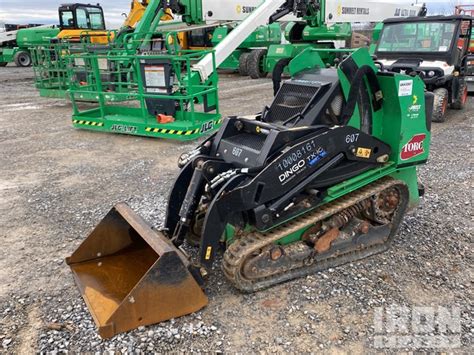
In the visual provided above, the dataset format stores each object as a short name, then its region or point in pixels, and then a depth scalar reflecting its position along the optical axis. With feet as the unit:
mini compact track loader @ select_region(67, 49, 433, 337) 10.17
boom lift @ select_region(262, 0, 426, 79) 43.14
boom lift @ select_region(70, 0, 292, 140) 25.40
